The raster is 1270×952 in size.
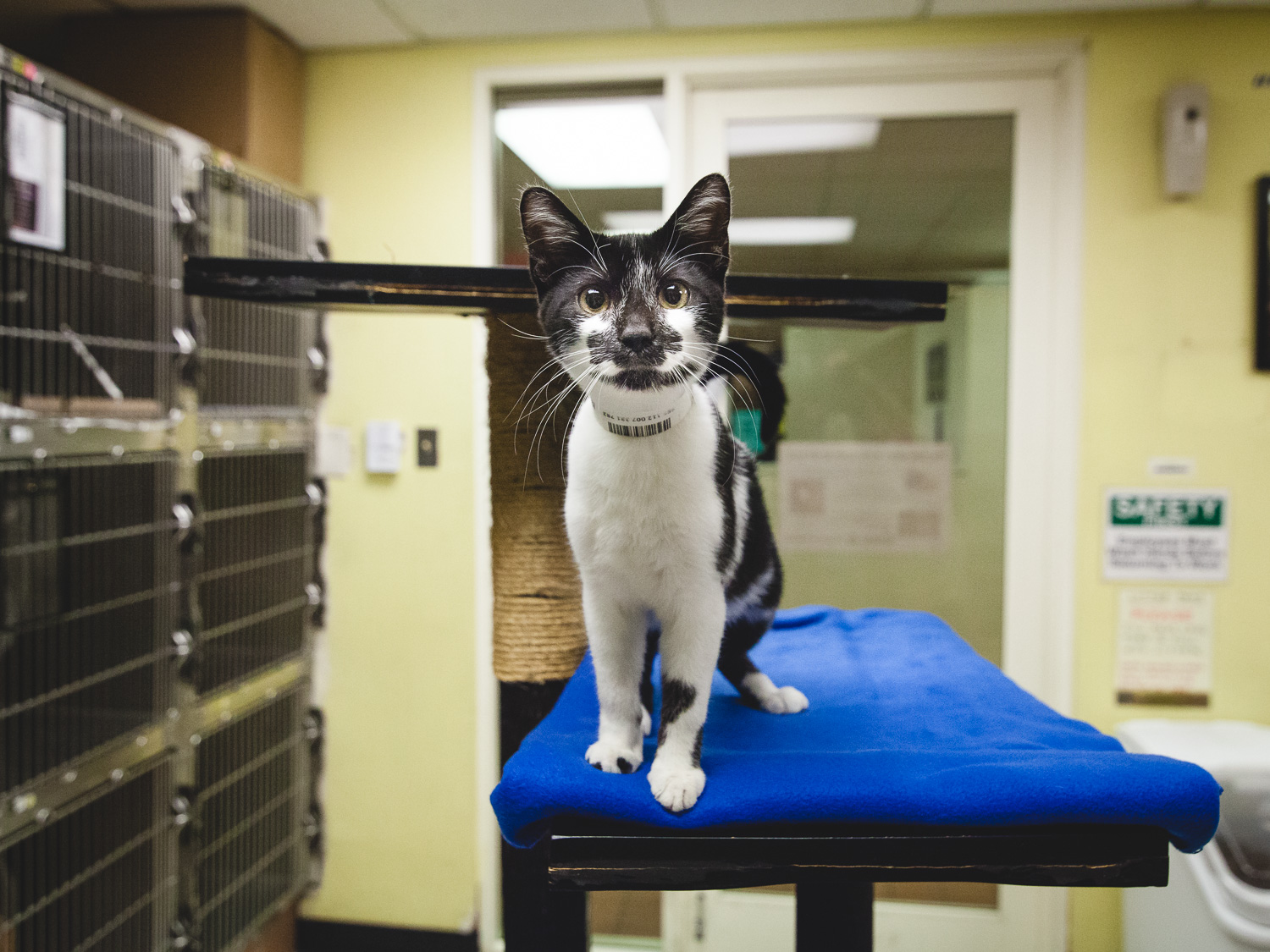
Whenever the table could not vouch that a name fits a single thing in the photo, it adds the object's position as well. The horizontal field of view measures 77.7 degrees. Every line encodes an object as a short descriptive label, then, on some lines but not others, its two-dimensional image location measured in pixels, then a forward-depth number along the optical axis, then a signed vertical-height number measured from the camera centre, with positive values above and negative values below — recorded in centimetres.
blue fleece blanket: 58 -25
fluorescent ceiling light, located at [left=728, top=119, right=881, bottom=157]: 188 +77
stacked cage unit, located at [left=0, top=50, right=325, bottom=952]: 117 -16
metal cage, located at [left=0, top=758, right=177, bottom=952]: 119 -70
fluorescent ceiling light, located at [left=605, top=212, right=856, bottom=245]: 187 +54
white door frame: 181 +57
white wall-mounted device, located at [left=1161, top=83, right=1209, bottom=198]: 170 +71
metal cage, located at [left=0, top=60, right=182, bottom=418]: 116 +28
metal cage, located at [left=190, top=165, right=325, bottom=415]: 155 +28
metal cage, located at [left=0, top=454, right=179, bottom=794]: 117 -26
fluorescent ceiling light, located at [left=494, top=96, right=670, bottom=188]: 186 +77
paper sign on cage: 111 +40
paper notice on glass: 192 -10
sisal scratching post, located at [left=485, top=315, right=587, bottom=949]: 83 -11
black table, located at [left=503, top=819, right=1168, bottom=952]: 59 -30
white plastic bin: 125 -66
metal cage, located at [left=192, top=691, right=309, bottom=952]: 158 -82
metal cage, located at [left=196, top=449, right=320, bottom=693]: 158 -25
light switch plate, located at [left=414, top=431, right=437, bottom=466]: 198 +1
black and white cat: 56 +0
